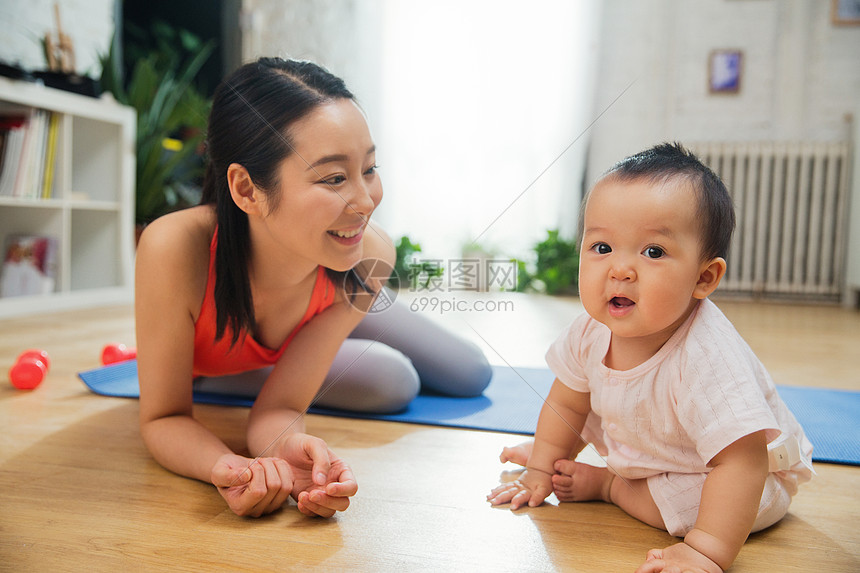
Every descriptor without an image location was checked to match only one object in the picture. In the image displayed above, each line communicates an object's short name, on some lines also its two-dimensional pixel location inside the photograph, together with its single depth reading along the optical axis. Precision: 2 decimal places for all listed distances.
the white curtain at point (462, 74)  1.69
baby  0.53
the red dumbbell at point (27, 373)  1.14
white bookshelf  2.38
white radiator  2.98
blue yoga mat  0.92
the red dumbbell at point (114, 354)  1.38
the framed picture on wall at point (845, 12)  2.94
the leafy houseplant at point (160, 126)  2.63
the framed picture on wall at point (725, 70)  3.07
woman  0.66
